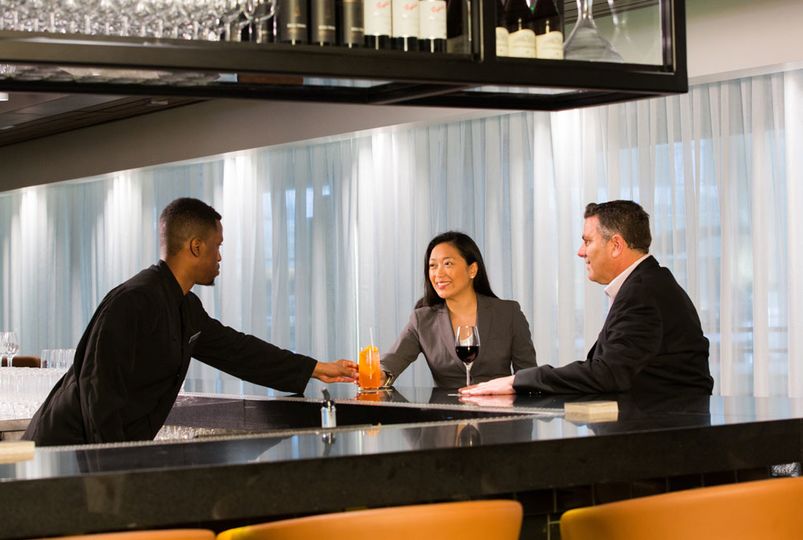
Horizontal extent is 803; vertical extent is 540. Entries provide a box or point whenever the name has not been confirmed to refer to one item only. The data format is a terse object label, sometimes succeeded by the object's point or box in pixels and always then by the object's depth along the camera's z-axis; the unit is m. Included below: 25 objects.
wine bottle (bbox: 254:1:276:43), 3.96
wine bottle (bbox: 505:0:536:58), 4.32
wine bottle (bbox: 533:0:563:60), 4.39
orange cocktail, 6.39
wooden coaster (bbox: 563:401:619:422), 4.24
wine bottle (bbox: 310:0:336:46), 4.01
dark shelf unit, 3.74
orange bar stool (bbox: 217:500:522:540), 2.96
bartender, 5.08
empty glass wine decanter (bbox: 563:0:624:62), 4.46
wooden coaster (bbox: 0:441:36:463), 3.35
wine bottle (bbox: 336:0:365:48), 4.06
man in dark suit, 5.51
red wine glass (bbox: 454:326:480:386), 5.81
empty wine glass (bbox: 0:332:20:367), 7.98
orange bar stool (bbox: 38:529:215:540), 2.75
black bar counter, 2.99
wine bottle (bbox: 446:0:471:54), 4.22
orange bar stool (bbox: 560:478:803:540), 3.44
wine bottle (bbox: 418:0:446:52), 4.18
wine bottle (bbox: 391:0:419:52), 4.14
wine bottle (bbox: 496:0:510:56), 4.28
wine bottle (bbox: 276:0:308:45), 3.98
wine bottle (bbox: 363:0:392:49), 4.09
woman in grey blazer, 7.30
